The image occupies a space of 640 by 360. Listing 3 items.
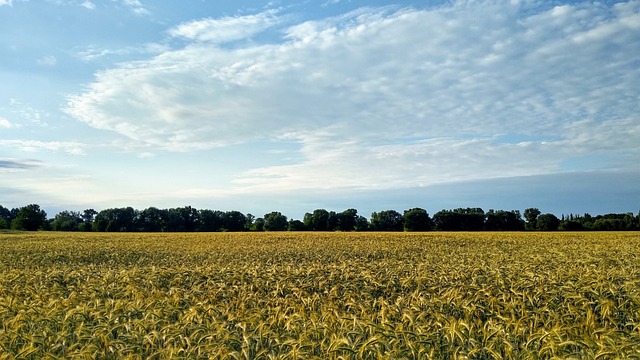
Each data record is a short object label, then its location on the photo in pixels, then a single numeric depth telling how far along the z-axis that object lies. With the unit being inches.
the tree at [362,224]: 3331.7
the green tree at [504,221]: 3184.1
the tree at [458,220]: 3240.7
